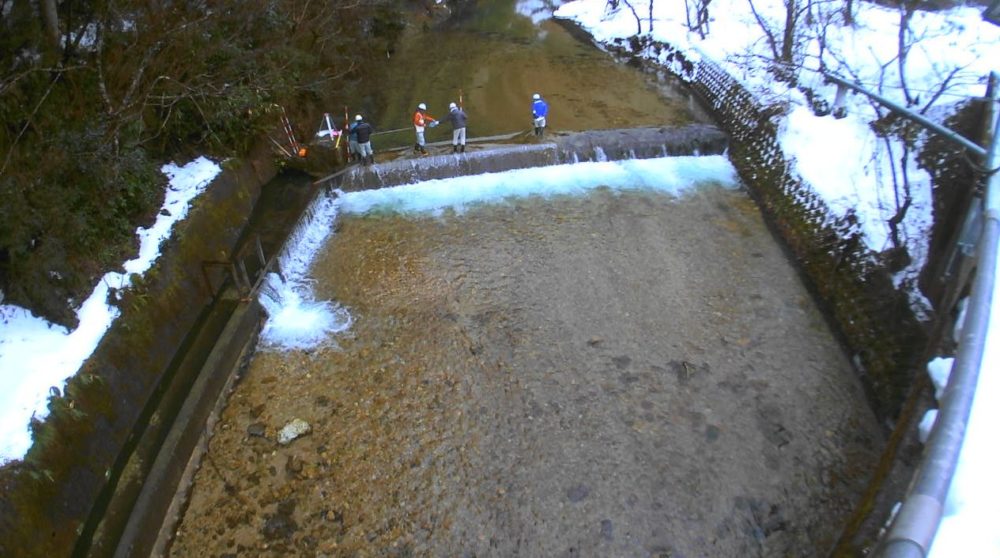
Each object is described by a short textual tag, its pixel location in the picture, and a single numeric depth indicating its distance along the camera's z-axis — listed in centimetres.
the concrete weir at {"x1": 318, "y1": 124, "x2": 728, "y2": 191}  1248
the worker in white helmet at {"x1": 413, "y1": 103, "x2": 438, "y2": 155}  1216
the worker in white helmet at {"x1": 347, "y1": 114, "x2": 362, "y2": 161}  1221
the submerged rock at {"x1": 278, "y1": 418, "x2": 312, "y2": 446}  690
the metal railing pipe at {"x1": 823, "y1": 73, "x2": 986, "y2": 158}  543
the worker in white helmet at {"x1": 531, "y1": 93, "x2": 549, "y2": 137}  1286
